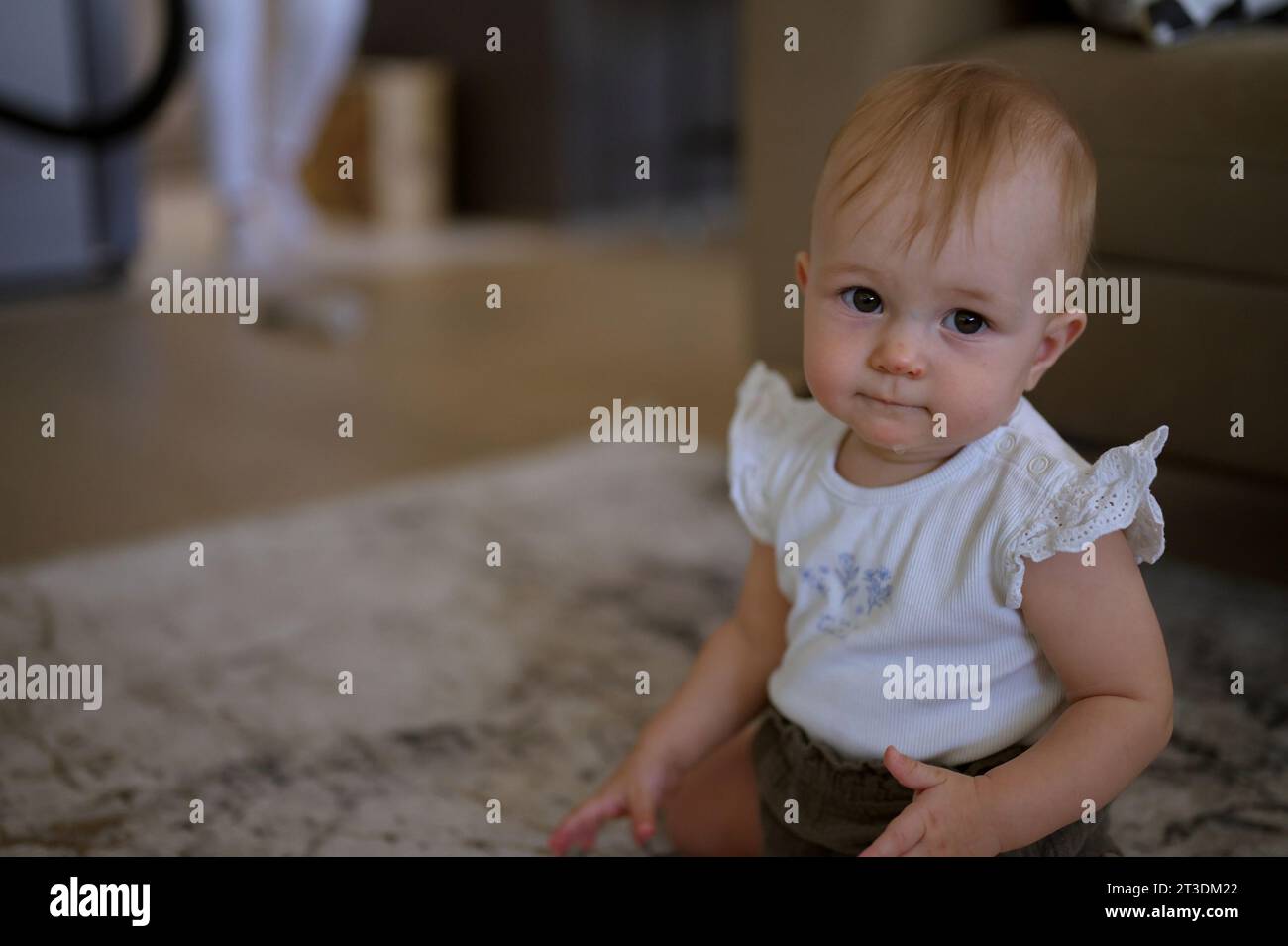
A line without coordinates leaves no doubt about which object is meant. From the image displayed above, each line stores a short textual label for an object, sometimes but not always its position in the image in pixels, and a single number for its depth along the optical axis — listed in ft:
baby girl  2.27
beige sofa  3.79
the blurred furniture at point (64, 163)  8.45
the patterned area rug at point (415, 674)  3.09
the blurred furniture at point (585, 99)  11.73
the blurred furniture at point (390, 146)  11.79
